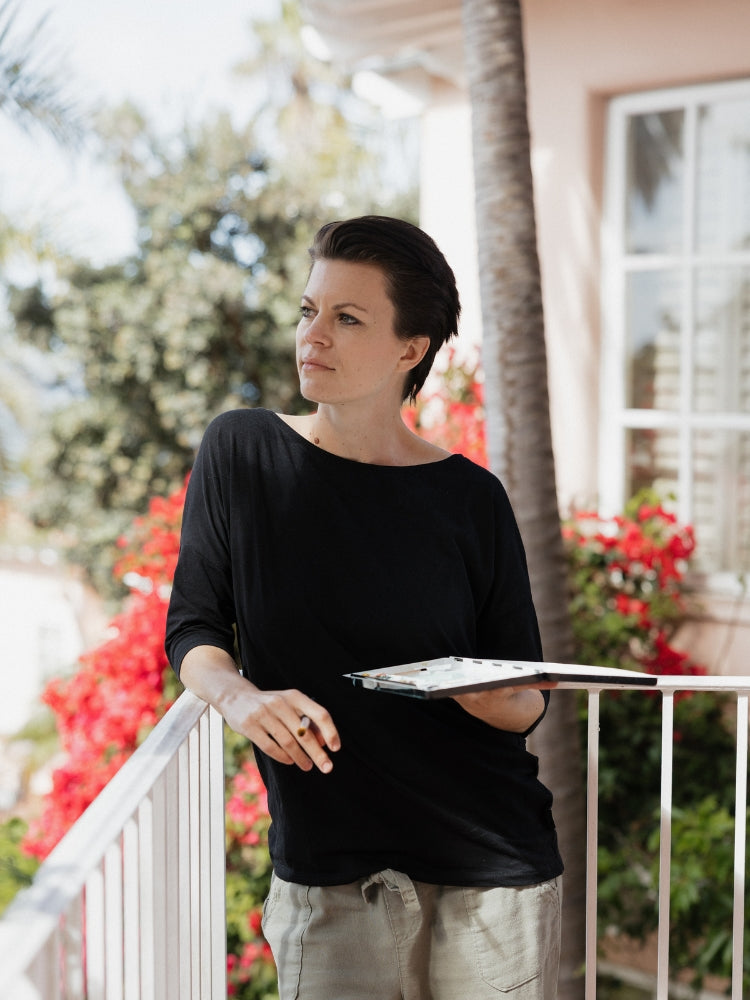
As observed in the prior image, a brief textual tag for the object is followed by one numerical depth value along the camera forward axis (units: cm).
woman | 168
